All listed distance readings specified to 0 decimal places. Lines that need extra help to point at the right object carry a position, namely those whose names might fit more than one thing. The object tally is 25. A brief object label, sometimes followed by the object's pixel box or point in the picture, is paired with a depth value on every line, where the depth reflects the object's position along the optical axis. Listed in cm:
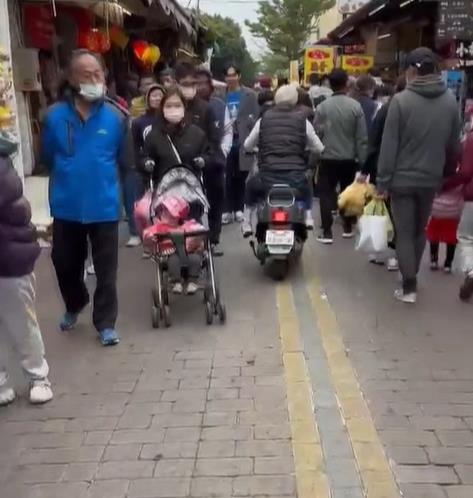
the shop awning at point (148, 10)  1105
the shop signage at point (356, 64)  2361
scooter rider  791
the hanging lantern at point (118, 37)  1441
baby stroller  645
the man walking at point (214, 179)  862
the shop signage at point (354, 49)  2800
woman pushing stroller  690
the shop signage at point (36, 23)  1166
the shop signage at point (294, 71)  3071
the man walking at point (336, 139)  967
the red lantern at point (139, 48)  1620
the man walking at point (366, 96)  1141
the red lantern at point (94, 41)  1279
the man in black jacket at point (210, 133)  811
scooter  768
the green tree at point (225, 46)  2404
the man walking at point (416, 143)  673
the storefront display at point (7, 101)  867
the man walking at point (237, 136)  1076
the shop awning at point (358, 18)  1675
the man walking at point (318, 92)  1427
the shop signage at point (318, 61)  2606
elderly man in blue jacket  565
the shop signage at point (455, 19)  1377
